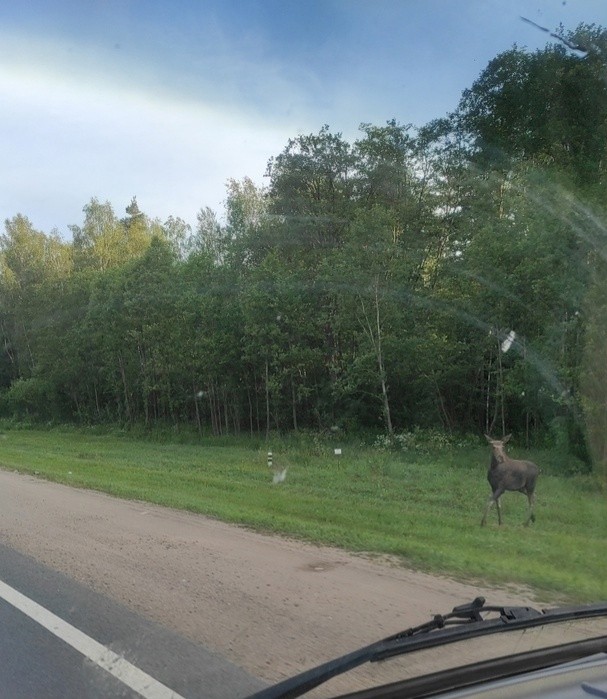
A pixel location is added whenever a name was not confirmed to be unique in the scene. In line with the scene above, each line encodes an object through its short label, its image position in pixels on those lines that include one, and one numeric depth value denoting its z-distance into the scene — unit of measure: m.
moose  11.41
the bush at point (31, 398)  49.00
